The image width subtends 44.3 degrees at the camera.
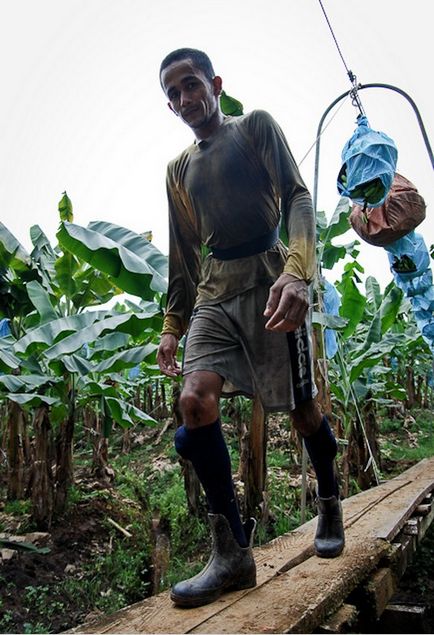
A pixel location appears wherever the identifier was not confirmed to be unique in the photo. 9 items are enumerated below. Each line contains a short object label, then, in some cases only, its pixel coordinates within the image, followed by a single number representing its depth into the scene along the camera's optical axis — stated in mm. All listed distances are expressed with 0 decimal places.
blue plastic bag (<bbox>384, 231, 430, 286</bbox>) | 4526
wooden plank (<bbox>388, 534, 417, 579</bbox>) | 2562
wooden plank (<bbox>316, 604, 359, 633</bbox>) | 1719
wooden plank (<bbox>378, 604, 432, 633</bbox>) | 2441
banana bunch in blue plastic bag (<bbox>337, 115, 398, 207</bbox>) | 2949
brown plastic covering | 3465
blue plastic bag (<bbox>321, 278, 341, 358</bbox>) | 5254
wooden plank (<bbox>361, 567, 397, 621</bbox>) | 2203
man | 1865
